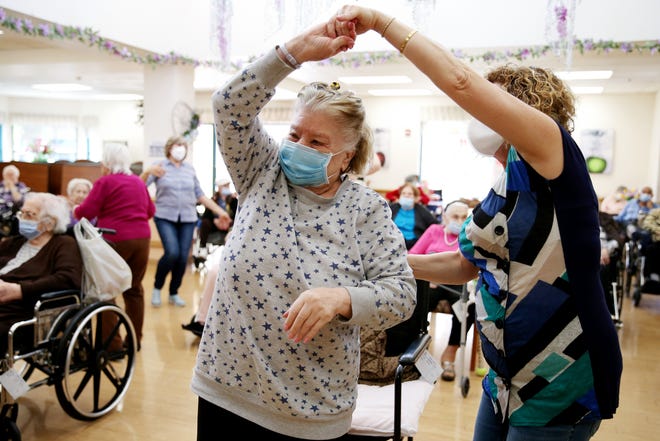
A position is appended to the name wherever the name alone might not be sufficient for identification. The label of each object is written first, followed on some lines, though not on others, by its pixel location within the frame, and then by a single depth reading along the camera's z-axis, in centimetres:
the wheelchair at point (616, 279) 478
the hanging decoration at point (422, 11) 634
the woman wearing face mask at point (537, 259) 100
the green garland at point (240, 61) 561
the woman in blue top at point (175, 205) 508
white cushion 196
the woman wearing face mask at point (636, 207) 746
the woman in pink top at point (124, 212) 384
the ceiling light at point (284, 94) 1072
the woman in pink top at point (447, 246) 405
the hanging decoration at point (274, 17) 646
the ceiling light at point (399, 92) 1119
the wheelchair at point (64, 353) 251
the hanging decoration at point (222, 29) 700
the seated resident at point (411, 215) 517
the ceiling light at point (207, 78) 877
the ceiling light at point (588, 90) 1002
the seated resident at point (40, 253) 285
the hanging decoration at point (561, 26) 609
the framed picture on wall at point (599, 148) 1095
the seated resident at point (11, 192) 465
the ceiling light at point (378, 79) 934
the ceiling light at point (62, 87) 1237
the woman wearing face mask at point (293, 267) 114
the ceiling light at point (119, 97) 1396
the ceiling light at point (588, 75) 809
